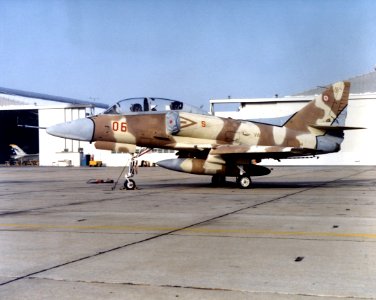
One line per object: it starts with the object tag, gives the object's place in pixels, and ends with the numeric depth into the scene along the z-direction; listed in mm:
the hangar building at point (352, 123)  58094
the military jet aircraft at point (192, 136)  19188
